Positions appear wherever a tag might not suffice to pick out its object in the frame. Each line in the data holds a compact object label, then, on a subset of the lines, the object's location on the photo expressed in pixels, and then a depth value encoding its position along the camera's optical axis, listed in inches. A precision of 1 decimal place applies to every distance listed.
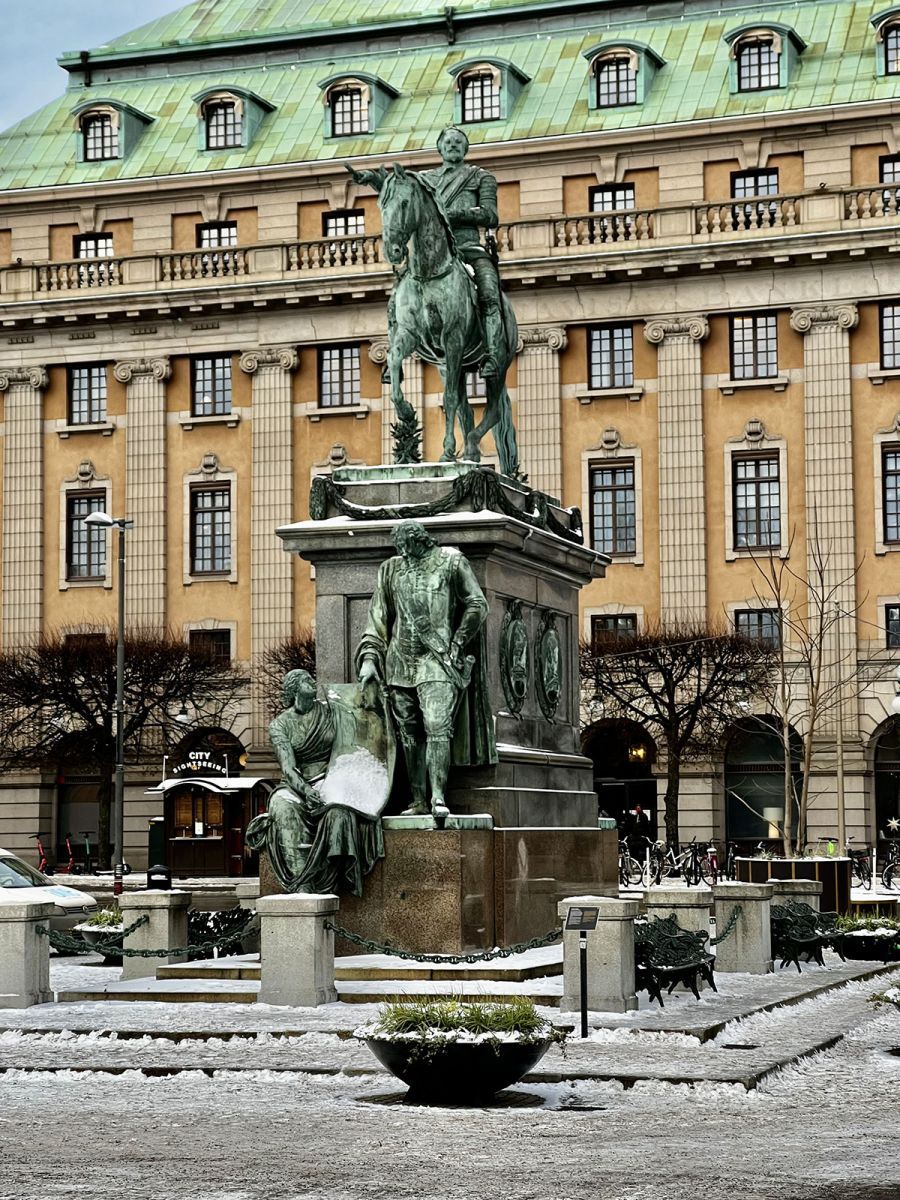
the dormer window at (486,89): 2650.1
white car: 1172.5
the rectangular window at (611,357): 2532.0
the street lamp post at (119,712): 1935.3
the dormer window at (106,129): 2817.4
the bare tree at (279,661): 2434.8
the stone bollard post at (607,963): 681.0
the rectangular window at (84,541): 2699.3
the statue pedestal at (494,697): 766.5
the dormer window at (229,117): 2768.2
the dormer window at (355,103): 2719.0
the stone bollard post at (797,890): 1037.8
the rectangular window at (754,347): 2471.7
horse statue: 864.9
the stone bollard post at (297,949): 690.8
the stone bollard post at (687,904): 808.9
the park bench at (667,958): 709.3
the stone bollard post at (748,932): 869.8
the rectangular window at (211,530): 2655.0
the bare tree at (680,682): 2317.9
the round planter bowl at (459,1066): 518.3
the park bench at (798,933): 911.0
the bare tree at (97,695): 2444.6
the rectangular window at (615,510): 2504.9
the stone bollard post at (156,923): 834.8
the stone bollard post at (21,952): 727.1
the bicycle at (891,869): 2017.7
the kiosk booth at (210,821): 2171.5
